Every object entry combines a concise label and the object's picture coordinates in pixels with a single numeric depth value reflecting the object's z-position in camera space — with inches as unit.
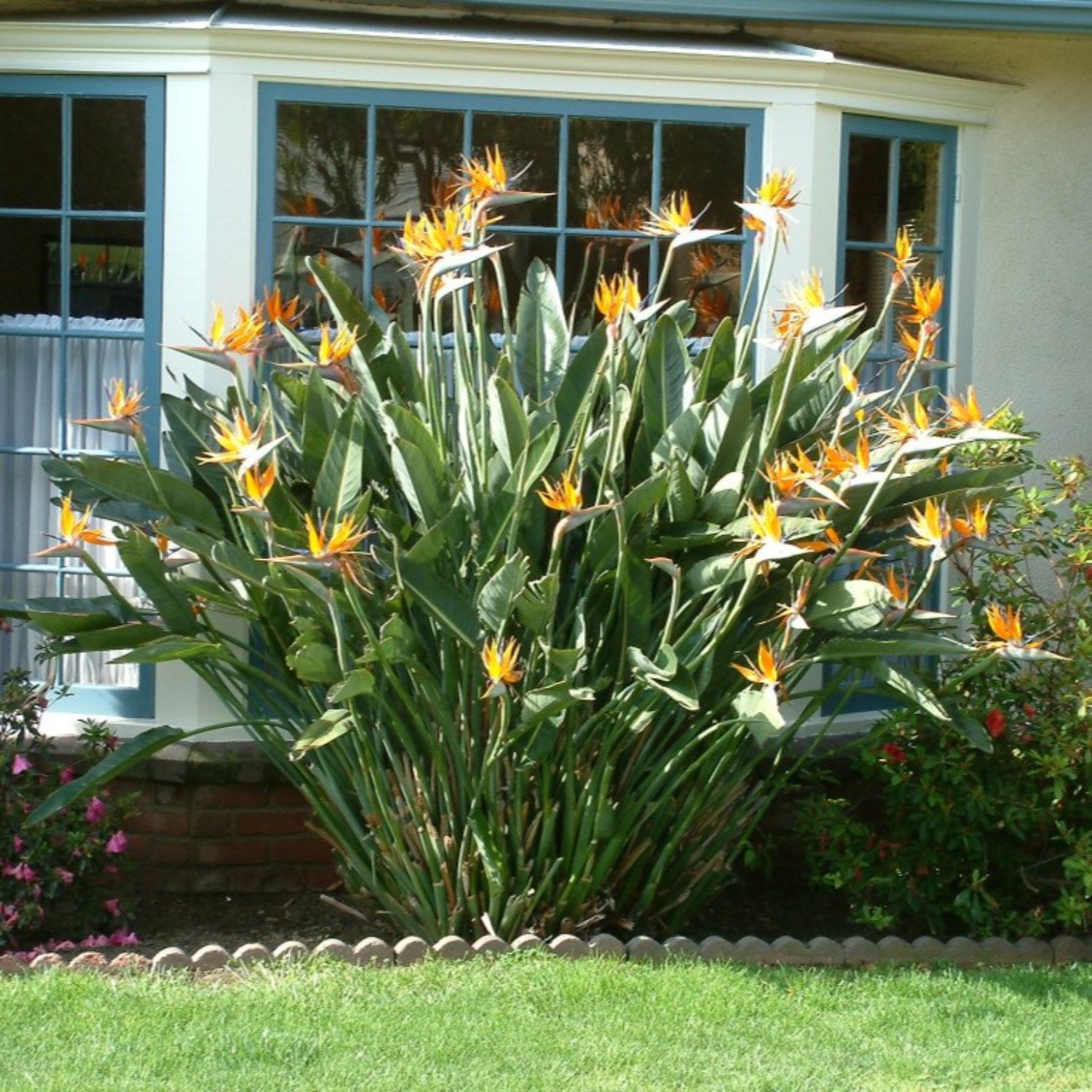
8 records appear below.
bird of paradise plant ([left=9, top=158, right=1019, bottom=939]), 206.7
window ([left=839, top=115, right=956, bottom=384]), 273.3
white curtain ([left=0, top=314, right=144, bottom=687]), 262.8
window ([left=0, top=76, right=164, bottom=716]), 257.0
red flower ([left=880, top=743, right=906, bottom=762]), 239.5
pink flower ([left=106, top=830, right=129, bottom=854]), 234.1
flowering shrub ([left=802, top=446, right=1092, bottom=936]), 232.1
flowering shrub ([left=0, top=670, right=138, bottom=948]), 226.5
